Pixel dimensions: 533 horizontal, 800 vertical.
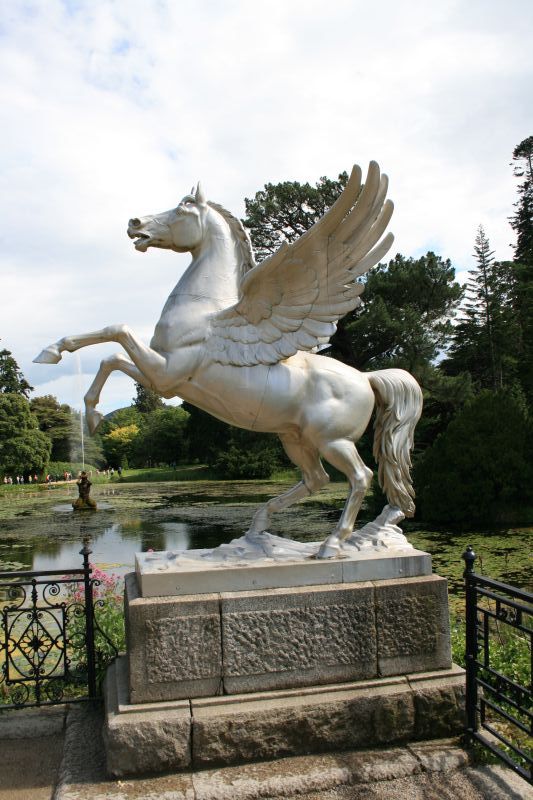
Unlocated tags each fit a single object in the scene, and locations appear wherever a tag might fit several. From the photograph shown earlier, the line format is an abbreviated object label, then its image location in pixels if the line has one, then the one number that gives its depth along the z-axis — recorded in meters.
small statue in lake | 16.81
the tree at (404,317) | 17.77
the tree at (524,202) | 27.31
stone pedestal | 2.78
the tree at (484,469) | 11.95
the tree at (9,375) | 32.38
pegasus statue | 3.26
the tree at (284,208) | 18.98
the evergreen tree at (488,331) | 24.69
